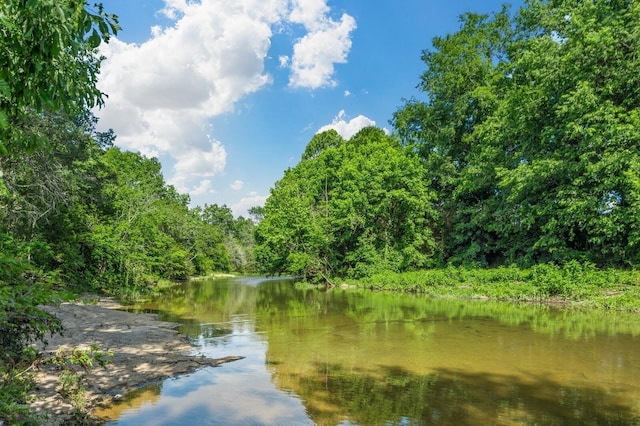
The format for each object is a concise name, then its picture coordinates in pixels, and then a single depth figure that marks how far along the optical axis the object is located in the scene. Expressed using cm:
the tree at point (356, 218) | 3512
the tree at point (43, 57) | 263
